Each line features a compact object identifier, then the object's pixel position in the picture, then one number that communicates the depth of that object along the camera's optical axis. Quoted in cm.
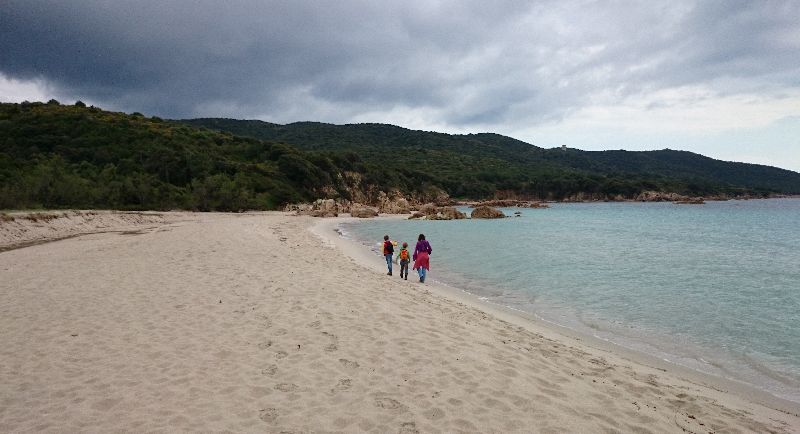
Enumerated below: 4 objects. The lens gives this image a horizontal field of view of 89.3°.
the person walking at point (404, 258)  1677
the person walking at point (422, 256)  1670
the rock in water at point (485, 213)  6588
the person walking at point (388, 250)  1766
